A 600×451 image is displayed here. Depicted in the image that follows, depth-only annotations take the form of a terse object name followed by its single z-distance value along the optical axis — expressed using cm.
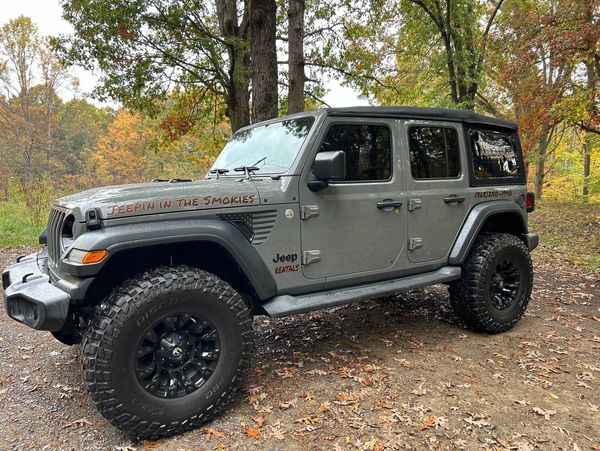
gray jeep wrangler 221
